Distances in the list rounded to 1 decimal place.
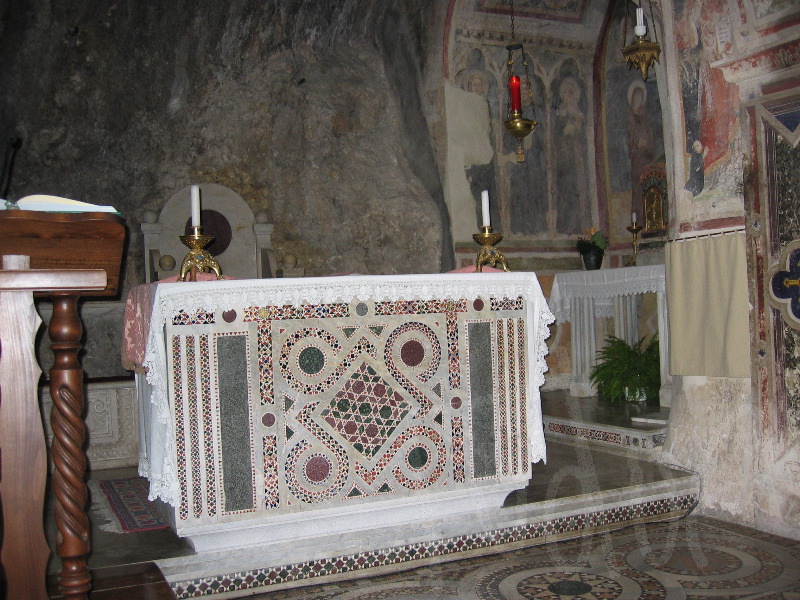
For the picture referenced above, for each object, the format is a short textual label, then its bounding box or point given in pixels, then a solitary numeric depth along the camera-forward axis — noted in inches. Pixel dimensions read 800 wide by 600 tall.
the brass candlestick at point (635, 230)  321.7
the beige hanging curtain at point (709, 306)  176.7
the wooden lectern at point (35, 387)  68.6
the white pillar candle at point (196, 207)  135.9
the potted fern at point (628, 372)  279.7
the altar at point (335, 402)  135.0
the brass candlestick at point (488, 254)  161.0
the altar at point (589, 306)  284.2
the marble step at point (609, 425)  213.9
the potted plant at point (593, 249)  332.2
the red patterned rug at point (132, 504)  162.4
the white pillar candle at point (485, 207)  157.5
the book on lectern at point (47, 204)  70.4
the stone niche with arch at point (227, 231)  344.5
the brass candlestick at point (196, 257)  136.6
